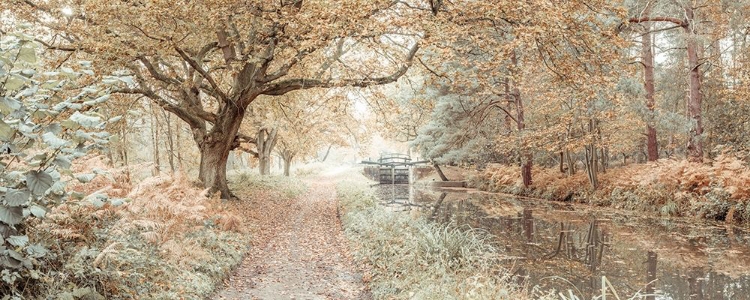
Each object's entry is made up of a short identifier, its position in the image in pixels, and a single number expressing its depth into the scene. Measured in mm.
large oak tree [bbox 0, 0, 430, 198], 9977
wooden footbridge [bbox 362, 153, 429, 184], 38338
